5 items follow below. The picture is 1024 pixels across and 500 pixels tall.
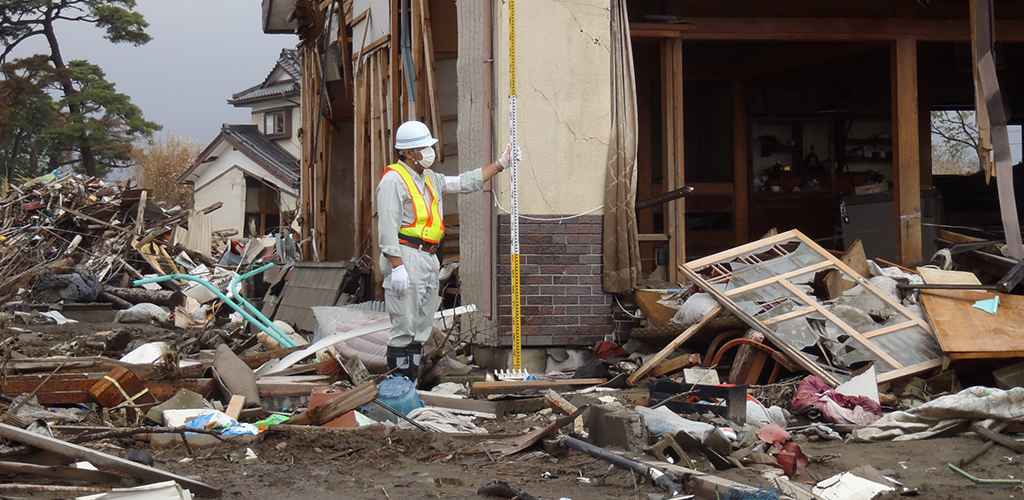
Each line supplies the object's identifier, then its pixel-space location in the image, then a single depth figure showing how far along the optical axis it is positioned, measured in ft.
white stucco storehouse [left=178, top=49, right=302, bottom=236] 153.89
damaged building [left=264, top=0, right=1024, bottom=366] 30.94
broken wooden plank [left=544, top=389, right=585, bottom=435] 25.21
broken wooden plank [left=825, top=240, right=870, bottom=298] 29.19
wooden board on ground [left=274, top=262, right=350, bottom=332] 42.37
